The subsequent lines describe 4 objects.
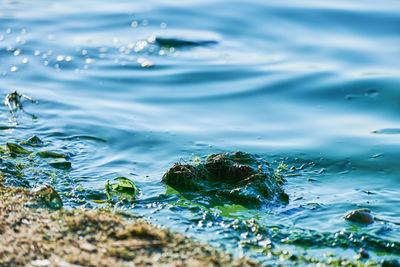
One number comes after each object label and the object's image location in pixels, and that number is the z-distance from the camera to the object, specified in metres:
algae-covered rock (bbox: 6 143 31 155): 8.08
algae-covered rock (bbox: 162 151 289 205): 6.83
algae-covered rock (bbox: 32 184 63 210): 5.95
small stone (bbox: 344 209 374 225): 6.20
